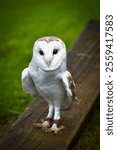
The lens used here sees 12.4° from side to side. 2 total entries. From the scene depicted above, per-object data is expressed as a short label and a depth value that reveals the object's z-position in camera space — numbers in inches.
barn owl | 130.0
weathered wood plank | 138.0
